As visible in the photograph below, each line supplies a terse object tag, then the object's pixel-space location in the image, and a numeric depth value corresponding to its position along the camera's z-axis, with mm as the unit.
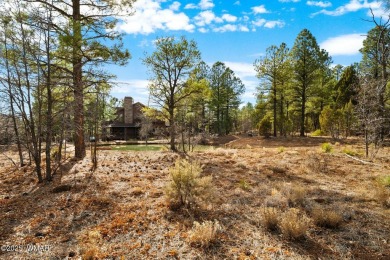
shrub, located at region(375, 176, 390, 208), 5564
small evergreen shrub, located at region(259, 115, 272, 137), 29194
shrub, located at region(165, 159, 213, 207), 5438
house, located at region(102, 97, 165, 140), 43609
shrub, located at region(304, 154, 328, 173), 9273
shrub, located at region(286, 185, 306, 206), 5688
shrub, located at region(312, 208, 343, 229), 4535
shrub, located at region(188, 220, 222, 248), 3943
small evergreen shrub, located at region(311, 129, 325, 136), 29416
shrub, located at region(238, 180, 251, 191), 7055
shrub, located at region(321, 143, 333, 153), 13258
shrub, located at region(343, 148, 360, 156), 12381
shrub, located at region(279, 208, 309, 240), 4059
